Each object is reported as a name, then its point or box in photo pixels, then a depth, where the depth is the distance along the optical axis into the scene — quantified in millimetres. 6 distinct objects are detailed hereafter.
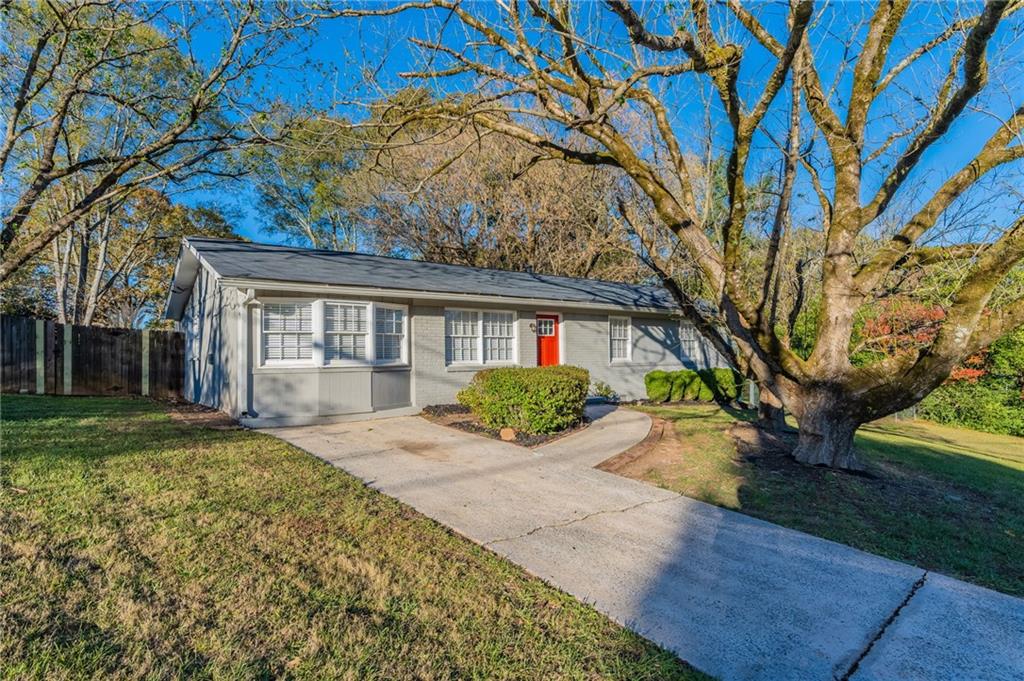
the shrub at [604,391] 14305
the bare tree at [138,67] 8578
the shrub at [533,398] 8594
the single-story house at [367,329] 9648
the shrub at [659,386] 14820
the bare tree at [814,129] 5938
